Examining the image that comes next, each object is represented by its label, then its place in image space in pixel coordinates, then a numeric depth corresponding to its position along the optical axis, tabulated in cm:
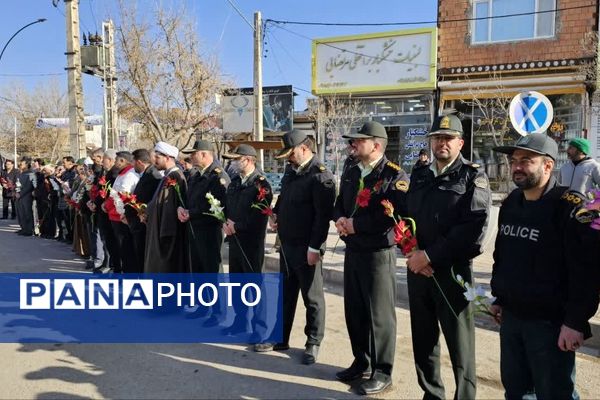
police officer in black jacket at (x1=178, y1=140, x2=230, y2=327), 536
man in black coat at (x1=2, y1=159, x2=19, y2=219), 1455
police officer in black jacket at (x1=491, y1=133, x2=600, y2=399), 233
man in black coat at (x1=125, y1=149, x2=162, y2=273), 610
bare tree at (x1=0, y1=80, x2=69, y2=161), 4434
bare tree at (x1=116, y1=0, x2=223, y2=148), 1609
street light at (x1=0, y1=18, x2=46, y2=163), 2175
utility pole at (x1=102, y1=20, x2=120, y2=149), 1420
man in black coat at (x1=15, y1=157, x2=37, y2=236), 1223
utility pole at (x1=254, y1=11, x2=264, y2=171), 1282
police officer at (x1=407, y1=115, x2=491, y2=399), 298
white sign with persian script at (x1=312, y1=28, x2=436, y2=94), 1622
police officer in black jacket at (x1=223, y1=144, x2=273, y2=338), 483
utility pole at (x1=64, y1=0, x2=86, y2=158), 1290
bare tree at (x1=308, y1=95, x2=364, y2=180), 1846
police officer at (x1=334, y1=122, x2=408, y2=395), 362
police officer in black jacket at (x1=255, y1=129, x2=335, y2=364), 413
